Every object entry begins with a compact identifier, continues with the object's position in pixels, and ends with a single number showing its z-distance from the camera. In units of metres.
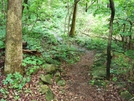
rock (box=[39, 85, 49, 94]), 3.82
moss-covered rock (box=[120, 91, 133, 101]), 4.34
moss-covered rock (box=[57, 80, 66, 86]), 4.59
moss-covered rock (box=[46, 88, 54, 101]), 3.75
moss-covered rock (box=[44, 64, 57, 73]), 4.66
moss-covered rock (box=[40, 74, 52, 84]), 4.20
